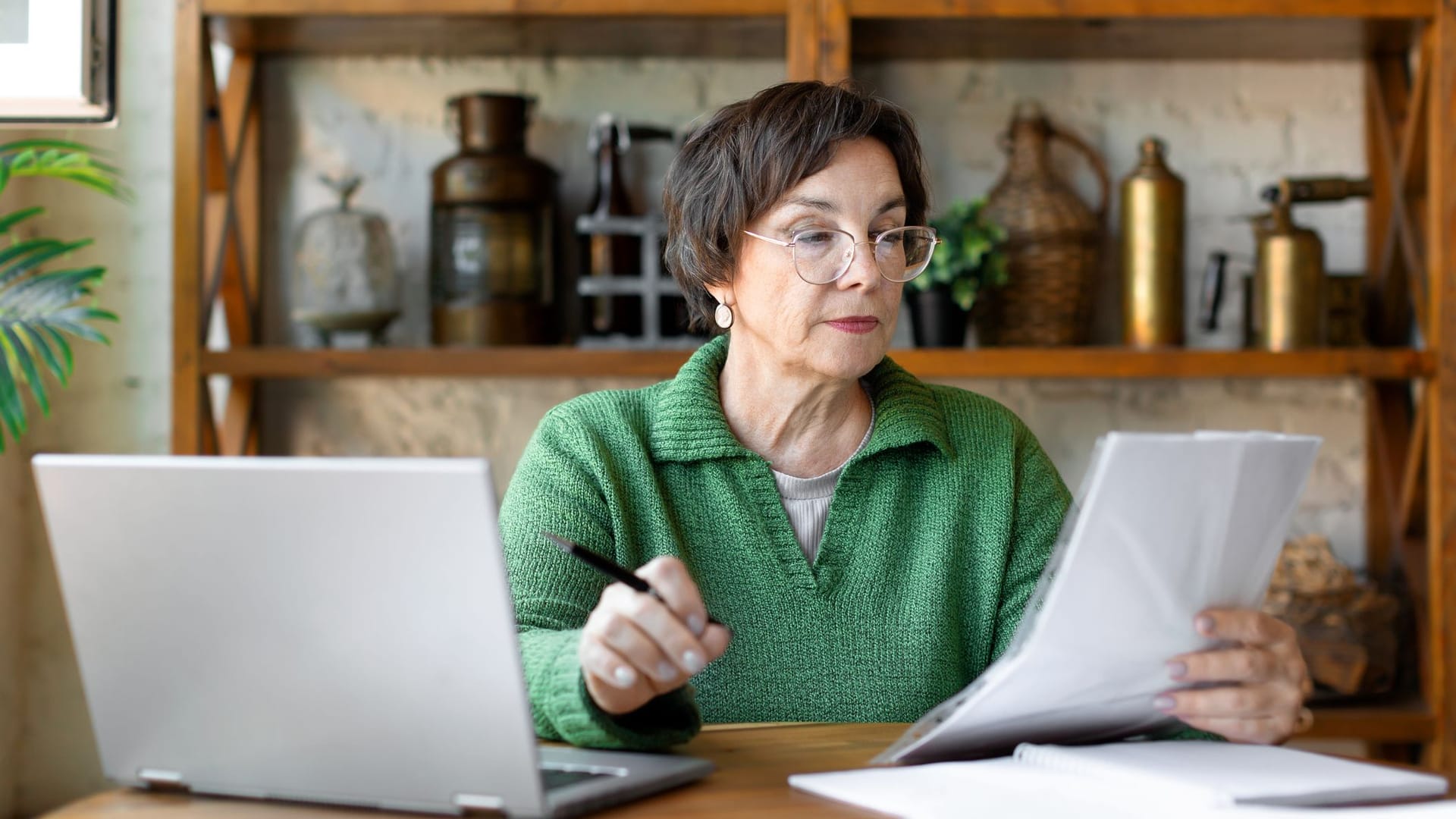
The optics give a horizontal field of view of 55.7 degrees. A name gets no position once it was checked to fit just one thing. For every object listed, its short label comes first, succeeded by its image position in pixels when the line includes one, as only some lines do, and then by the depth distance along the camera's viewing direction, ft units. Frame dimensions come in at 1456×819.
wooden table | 2.81
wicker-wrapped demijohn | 8.16
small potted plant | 7.97
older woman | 4.70
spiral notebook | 2.74
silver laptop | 2.52
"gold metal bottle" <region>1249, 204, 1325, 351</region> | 8.06
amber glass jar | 8.07
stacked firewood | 7.87
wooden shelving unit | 7.63
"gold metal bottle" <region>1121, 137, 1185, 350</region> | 8.20
